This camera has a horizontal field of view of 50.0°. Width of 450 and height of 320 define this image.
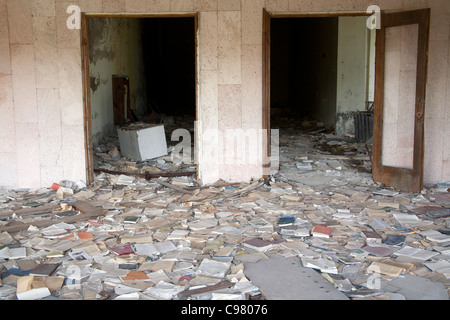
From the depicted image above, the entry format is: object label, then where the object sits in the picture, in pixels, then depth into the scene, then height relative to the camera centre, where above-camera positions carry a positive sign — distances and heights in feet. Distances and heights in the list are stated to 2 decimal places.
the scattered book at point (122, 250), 14.16 -4.60
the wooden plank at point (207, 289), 11.51 -4.73
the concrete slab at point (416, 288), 11.31 -4.74
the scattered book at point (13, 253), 13.91 -4.61
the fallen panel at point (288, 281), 11.32 -4.68
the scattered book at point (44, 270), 12.70 -4.67
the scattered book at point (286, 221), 16.72 -4.48
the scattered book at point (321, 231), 15.51 -4.49
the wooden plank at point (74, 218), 16.43 -4.47
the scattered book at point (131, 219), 17.07 -4.46
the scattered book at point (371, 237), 15.05 -4.55
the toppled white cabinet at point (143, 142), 27.30 -2.76
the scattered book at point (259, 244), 14.49 -4.60
